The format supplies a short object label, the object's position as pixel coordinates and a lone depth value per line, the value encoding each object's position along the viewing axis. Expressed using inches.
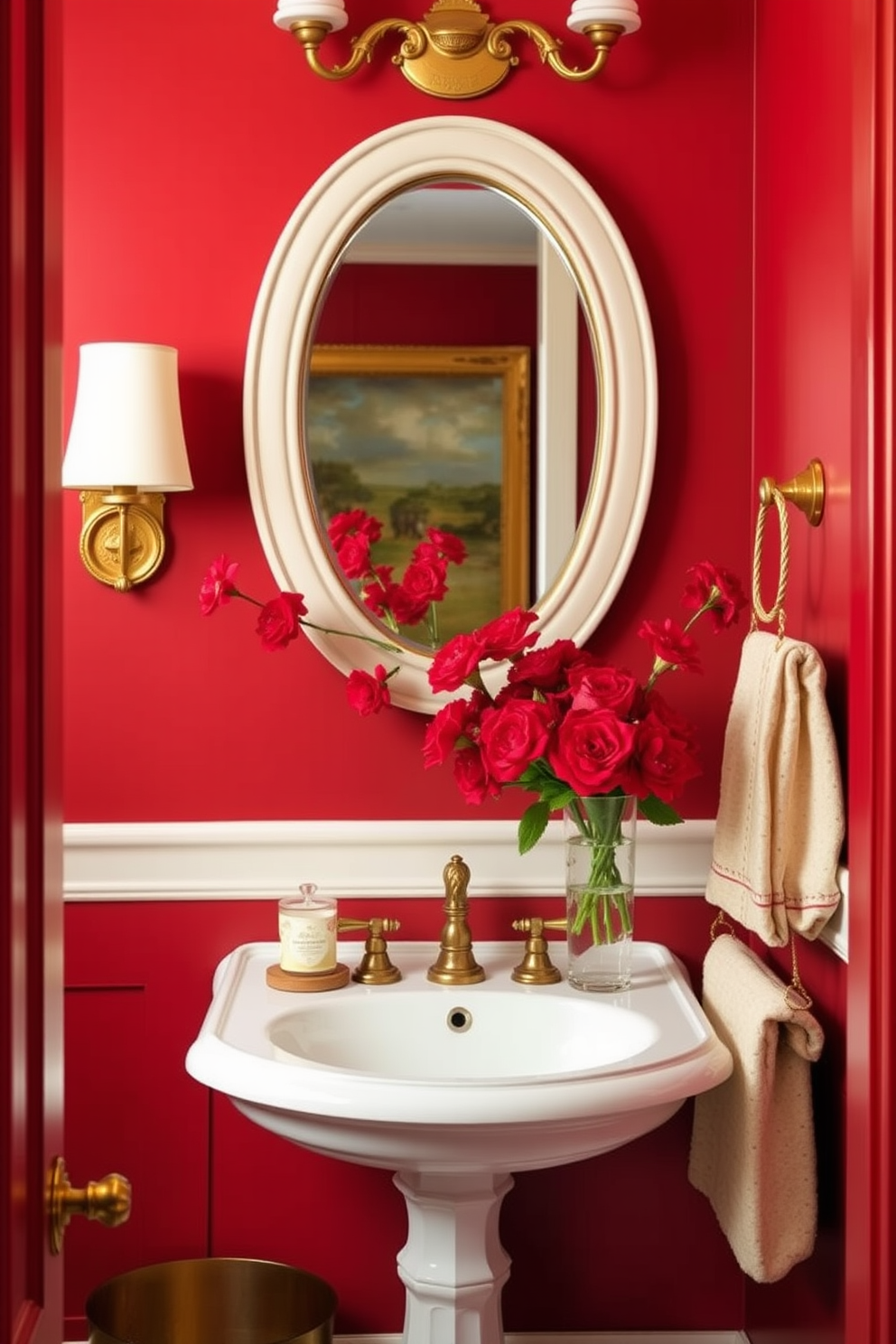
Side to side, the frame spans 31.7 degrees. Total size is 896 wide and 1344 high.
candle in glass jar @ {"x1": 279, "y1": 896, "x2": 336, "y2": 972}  80.5
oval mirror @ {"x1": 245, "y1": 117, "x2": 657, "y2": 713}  85.7
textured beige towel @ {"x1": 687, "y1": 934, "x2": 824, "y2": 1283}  72.7
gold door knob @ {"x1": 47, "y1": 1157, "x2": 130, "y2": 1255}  39.5
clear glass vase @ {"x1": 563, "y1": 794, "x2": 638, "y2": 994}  79.0
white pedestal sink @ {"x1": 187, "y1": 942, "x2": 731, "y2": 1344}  66.4
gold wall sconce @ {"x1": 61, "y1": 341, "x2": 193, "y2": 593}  81.4
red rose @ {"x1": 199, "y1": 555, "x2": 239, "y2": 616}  81.0
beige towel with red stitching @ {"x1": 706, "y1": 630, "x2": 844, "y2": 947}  71.1
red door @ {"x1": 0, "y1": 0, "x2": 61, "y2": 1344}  34.7
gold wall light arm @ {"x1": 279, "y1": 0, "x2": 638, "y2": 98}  85.4
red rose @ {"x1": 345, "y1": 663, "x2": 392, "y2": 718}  82.5
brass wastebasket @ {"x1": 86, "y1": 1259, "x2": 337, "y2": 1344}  84.7
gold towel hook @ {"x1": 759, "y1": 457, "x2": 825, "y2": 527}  74.0
